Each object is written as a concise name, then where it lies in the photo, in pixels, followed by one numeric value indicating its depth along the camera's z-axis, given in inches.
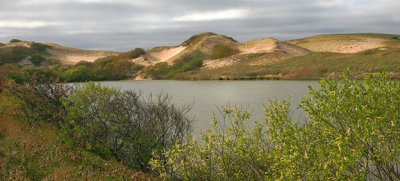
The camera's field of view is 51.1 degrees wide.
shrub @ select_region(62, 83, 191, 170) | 758.5
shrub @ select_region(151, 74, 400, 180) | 377.7
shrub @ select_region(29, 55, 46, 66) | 7696.9
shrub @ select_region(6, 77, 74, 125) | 990.4
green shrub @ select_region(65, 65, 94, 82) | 5172.7
